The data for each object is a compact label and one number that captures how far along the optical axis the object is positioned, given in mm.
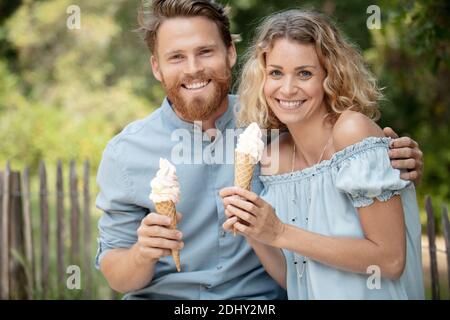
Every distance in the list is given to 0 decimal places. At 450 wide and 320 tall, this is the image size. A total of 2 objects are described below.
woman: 2602
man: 3029
